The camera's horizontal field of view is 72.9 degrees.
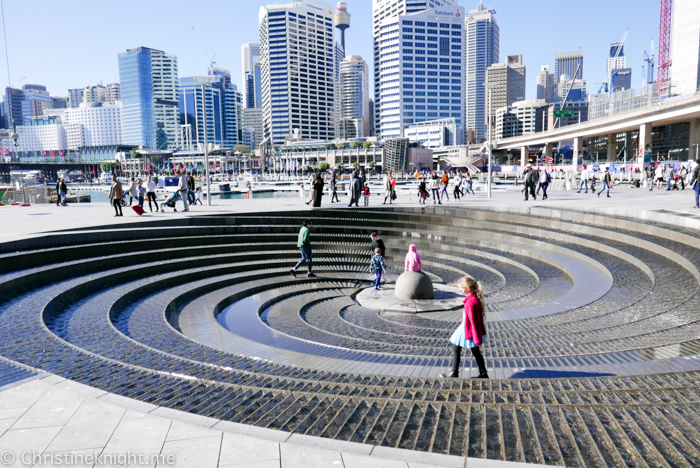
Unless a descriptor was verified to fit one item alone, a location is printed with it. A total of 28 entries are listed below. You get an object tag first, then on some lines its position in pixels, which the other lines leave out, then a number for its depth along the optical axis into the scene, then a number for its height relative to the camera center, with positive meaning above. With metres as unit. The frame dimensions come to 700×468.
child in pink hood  12.70 -2.04
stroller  21.59 -0.48
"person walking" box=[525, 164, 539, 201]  25.36 +0.07
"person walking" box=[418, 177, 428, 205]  23.20 -0.37
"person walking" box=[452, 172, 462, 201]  27.80 -0.15
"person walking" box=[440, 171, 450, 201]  25.75 +0.10
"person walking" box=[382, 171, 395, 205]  24.43 -0.04
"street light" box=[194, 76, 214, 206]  25.19 +3.23
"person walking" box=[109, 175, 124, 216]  19.11 -0.01
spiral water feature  4.12 -2.21
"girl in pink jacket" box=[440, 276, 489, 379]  5.93 -1.76
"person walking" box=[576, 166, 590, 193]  30.79 +0.24
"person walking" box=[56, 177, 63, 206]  24.55 +0.24
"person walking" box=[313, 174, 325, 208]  21.87 -0.12
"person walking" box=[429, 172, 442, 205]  25.00 -0.11
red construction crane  123.69 +38.47
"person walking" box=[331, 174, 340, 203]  25.57 -0.06
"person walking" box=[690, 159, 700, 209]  16.52 -0.26
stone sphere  12.39 -2.66
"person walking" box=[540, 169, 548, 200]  25.55 +0.04
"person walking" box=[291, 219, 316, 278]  14.17 -1.77
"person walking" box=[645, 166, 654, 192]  34.39 +0.15
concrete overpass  46.03 +6.68
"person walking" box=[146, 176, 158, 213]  20.92 +0.09
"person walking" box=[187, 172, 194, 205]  24.93 +0.16
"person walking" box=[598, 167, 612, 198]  26.22 +0.01
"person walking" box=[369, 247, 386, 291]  13.72 -2.29
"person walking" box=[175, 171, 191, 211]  21.55 +0.10
